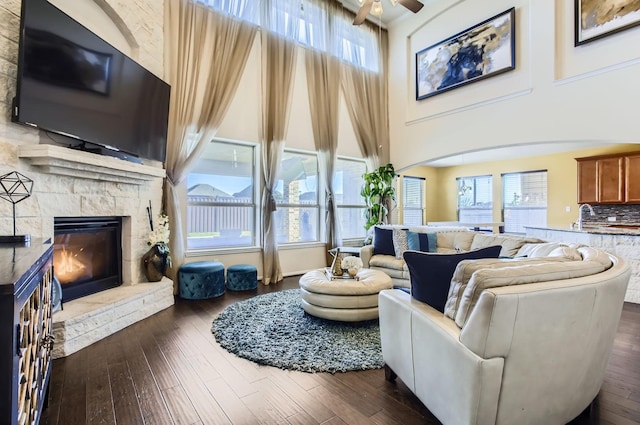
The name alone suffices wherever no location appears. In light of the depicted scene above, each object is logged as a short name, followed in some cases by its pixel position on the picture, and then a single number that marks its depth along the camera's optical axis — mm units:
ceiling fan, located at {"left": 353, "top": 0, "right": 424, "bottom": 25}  4113
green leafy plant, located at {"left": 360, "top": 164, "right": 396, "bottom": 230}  6215
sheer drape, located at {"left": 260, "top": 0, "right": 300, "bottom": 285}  4992
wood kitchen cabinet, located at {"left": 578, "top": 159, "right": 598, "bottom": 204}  6582
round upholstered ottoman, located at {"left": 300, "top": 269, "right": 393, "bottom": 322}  2908
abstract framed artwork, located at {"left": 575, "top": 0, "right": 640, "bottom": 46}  4072
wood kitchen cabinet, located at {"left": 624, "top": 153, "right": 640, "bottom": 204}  6012
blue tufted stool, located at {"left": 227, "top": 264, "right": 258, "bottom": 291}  4355
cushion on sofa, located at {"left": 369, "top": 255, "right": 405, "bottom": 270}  4206
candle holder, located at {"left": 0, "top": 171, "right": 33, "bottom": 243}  2240
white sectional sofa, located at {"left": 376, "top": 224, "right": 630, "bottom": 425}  1279
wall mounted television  2309
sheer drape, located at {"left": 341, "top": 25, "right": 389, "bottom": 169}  6375
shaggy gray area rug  2305
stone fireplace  2473
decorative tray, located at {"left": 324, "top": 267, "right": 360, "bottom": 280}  3275
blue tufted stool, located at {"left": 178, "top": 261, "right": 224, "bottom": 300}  3938
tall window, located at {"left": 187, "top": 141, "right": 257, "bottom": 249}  4656
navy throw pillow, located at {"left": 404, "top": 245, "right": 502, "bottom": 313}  1757
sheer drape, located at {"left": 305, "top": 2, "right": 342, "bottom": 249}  5733
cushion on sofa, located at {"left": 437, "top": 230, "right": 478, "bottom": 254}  4277
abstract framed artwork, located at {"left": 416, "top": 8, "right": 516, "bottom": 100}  5195
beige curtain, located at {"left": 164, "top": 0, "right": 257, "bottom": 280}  4129
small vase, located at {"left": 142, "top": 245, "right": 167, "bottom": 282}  3564
